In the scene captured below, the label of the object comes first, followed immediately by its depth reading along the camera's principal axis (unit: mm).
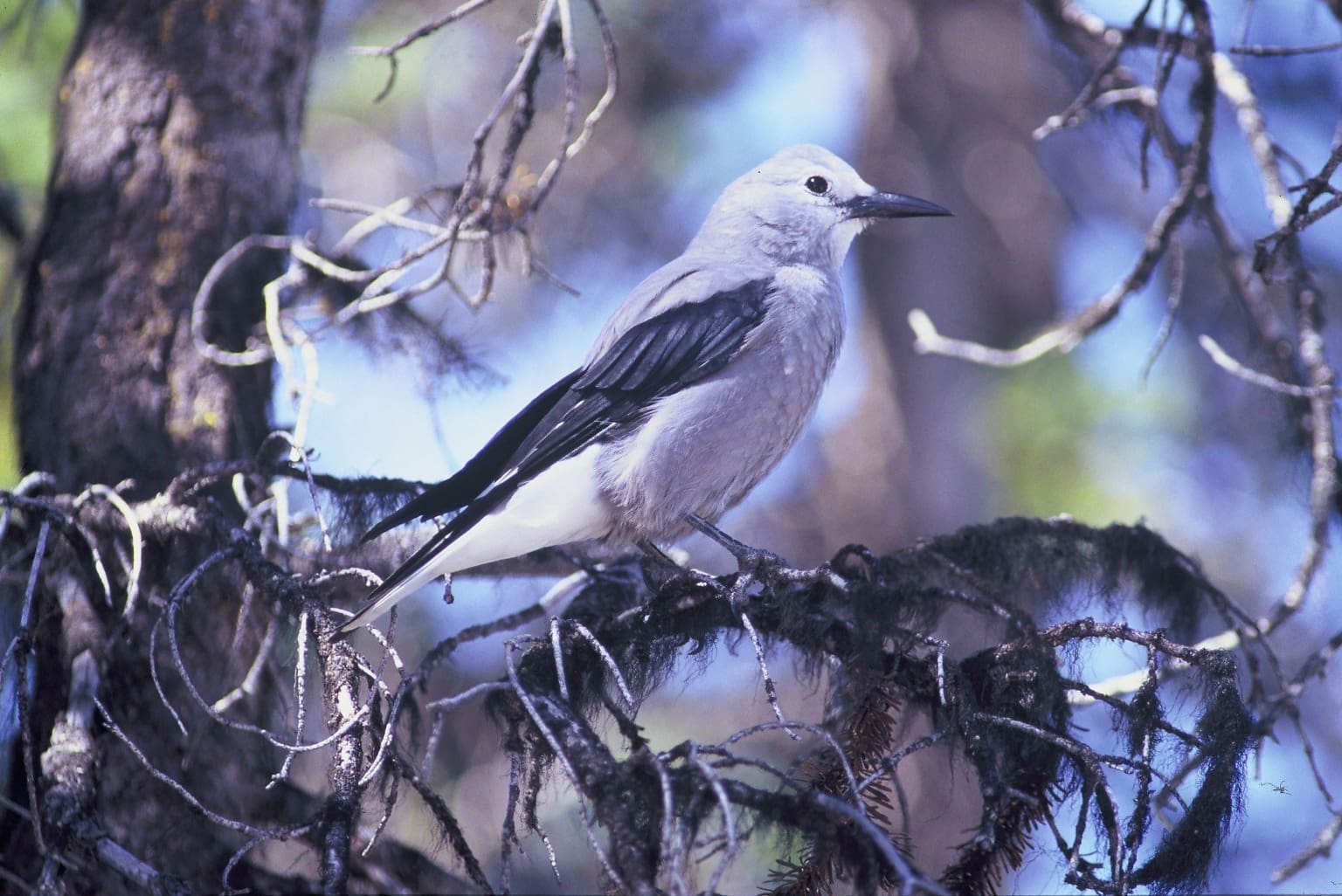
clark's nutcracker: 6238
